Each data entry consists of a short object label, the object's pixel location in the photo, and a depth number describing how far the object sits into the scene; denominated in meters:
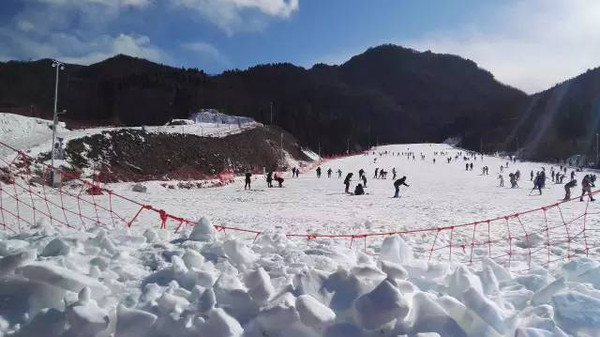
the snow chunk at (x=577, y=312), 4.27
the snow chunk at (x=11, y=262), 4.84
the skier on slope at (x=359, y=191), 27.45
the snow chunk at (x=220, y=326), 3.98
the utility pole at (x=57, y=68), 27.55
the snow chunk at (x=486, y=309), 4.16
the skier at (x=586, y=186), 21.81
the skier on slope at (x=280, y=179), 34.19
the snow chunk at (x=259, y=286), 4.44
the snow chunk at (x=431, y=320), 4.12
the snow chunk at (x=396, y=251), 6.00
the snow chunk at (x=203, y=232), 7.39
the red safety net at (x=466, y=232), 9.62
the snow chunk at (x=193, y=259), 5.63
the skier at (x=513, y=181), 34.49
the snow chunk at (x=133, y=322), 4.04
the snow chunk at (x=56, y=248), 5.64
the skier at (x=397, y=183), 25.72
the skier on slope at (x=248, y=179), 31.58
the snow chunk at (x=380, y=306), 4.03
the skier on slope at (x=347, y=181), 28.53
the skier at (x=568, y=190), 23.34
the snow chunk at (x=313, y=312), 4.07
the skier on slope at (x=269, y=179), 34.51
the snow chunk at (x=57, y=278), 4.60
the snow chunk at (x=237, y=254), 5.86
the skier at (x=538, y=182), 29.05
